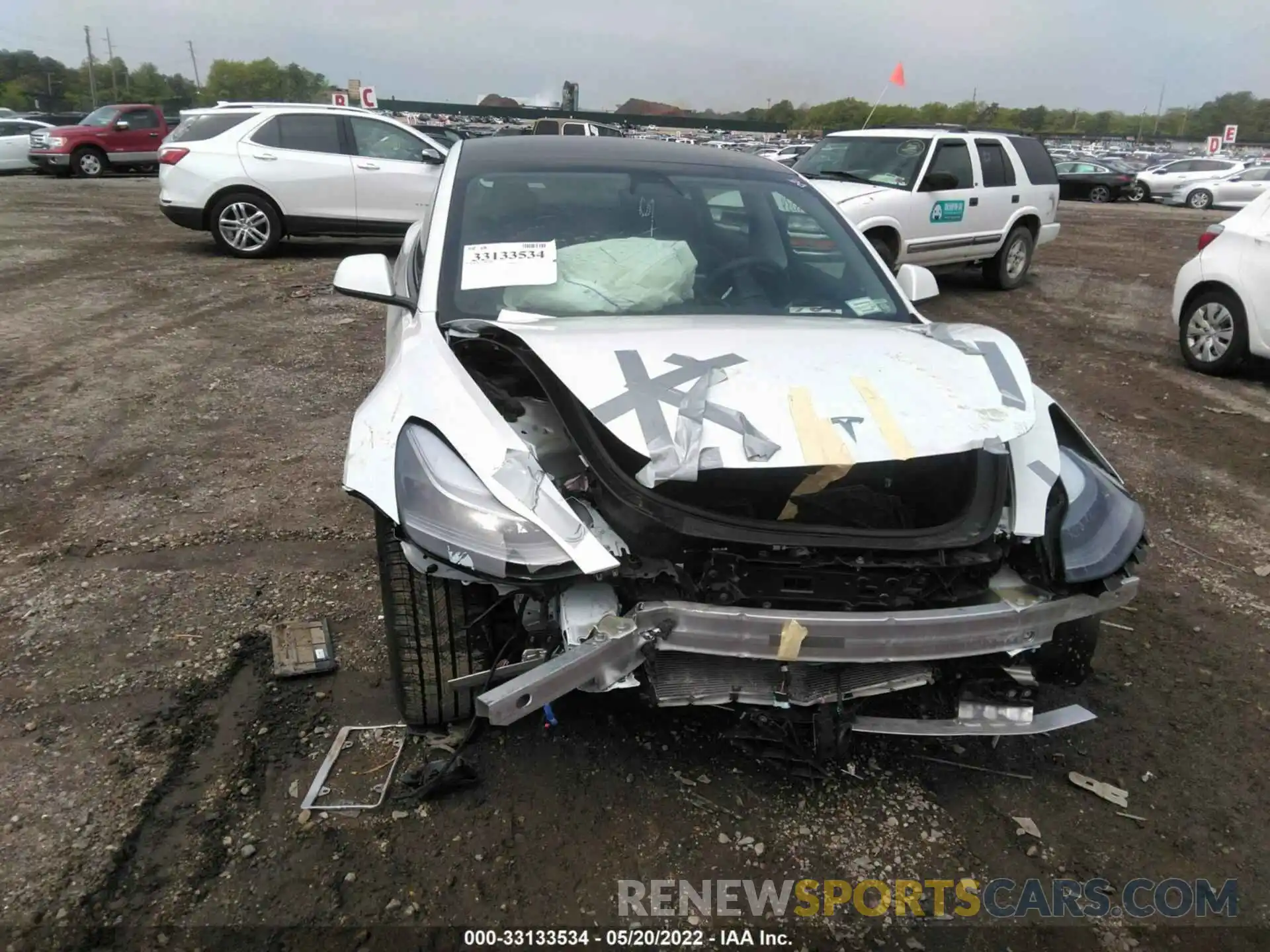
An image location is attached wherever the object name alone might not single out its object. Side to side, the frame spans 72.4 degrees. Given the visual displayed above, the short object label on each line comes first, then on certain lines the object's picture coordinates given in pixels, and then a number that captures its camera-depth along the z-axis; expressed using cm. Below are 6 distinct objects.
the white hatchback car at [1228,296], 634
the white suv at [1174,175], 2492
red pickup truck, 1917
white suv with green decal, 854
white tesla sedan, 207
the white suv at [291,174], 935
